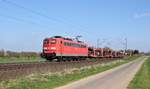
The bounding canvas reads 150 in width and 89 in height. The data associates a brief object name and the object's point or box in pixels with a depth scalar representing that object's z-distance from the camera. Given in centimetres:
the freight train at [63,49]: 3217
